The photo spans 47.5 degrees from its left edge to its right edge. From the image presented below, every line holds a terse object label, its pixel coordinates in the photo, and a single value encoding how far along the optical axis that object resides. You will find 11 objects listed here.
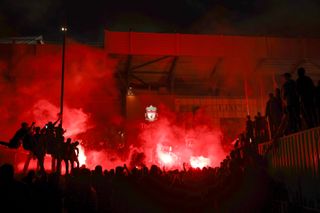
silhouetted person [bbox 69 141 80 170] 12.76
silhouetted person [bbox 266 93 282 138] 9.98
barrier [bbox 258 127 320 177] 6.75
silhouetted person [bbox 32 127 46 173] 10.81
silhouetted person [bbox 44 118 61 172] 11.66
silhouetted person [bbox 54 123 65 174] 11.87
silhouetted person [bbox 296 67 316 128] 8.02
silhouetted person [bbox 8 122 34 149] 9.94
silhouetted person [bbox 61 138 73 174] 12.27
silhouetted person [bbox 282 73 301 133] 8.59
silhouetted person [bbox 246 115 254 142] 13.59
